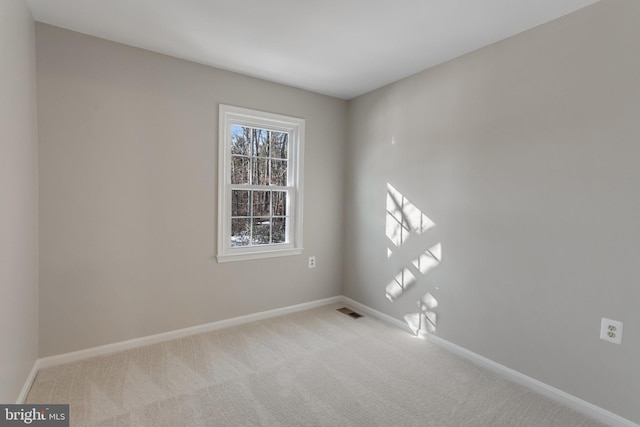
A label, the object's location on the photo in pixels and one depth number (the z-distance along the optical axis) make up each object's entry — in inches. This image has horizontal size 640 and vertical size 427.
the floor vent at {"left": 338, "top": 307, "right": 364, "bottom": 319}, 134.1
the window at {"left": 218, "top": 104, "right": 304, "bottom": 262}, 118.3
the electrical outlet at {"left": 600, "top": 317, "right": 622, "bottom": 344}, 70.0
